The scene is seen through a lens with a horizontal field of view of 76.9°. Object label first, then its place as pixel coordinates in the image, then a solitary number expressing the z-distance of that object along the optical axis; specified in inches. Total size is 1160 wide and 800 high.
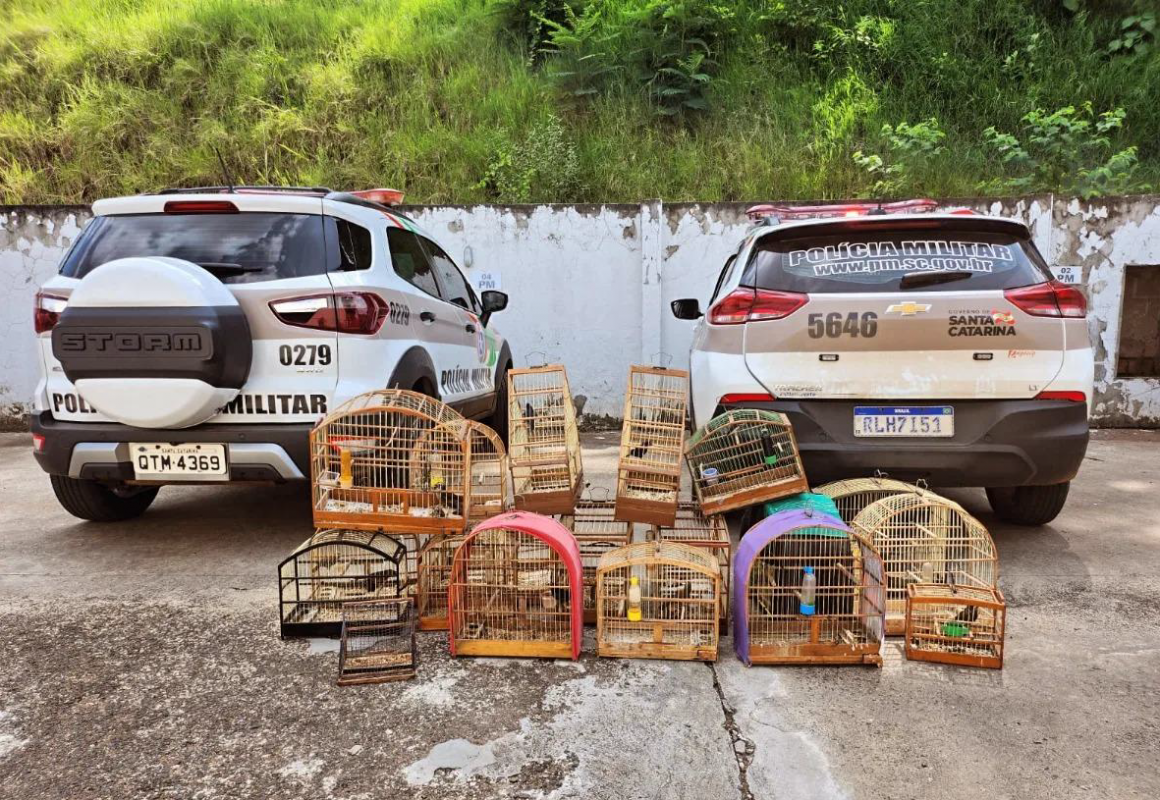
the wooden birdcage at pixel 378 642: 99.4
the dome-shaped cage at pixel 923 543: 114.7
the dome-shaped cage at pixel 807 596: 102.3
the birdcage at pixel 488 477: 124.6
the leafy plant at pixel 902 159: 328.2
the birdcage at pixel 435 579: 114.7
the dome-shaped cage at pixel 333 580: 111.7
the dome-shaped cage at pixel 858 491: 125.7
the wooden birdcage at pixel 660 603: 103.5
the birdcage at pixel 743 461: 122.3
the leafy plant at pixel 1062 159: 316.8
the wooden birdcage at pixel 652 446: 119.7
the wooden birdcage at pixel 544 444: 122.3
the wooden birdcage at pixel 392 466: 115.6
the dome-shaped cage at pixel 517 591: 104.3
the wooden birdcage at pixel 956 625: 102.3
